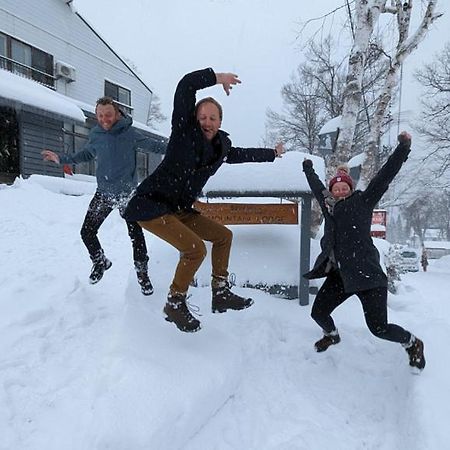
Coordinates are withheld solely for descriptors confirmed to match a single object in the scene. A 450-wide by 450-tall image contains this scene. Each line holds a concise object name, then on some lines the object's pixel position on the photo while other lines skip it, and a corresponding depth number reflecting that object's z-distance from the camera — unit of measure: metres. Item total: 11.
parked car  28.91
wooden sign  5.16
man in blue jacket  4.02
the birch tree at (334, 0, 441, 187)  6.39
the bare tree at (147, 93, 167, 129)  50.03
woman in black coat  3.17
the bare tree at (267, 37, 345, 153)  25.75
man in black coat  3.04
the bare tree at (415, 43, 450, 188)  23.09
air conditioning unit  17.41
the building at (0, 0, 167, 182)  13.88
